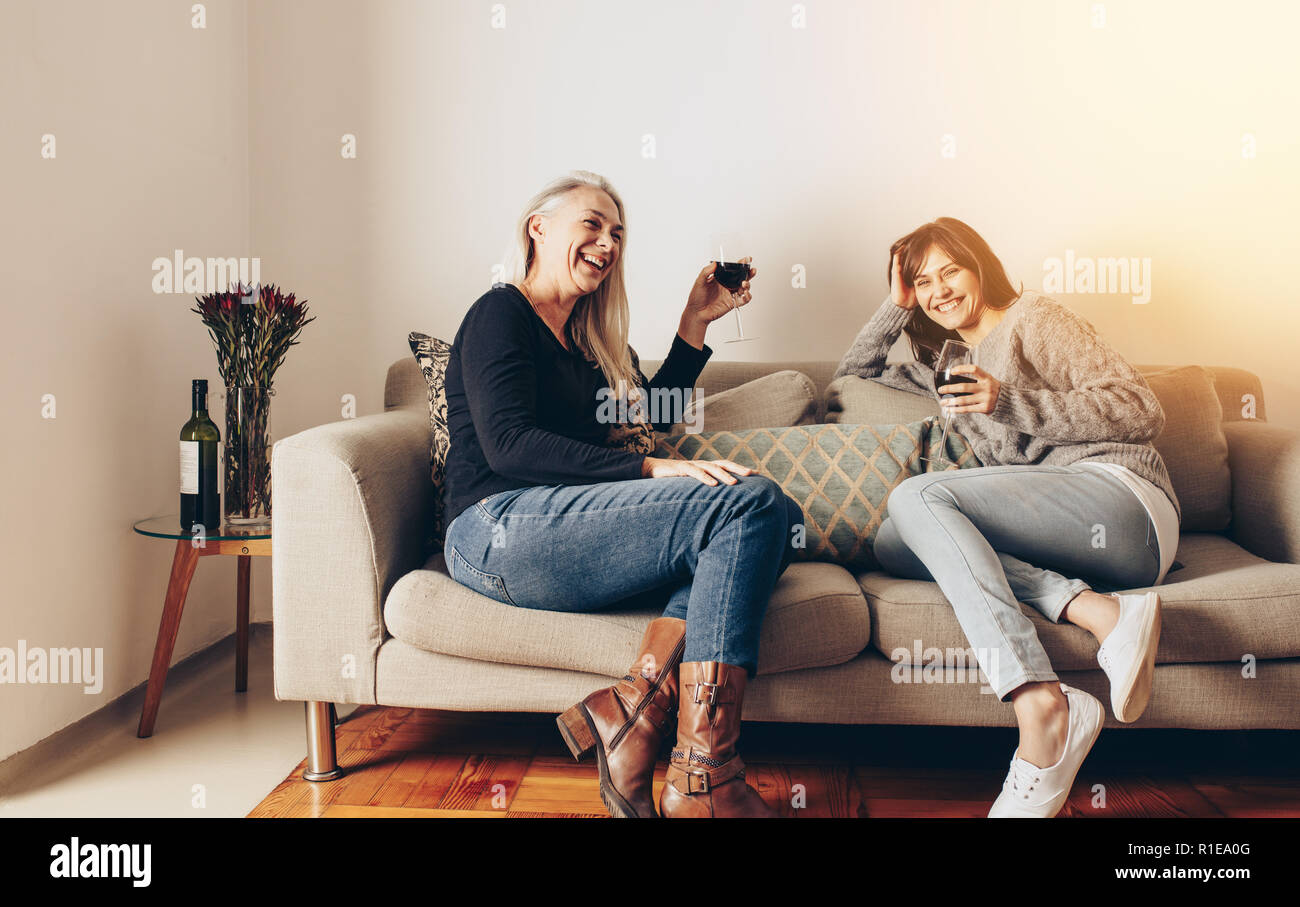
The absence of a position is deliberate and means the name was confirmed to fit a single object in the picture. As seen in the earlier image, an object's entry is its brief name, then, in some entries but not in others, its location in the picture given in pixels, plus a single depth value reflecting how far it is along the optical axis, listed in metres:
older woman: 1.31
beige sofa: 1.46
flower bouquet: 1.93
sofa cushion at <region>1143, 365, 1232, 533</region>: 1.90
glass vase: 1.93
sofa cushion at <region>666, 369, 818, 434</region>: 1.99
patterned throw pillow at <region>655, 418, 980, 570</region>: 1.77
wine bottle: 1.84
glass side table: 1.77
